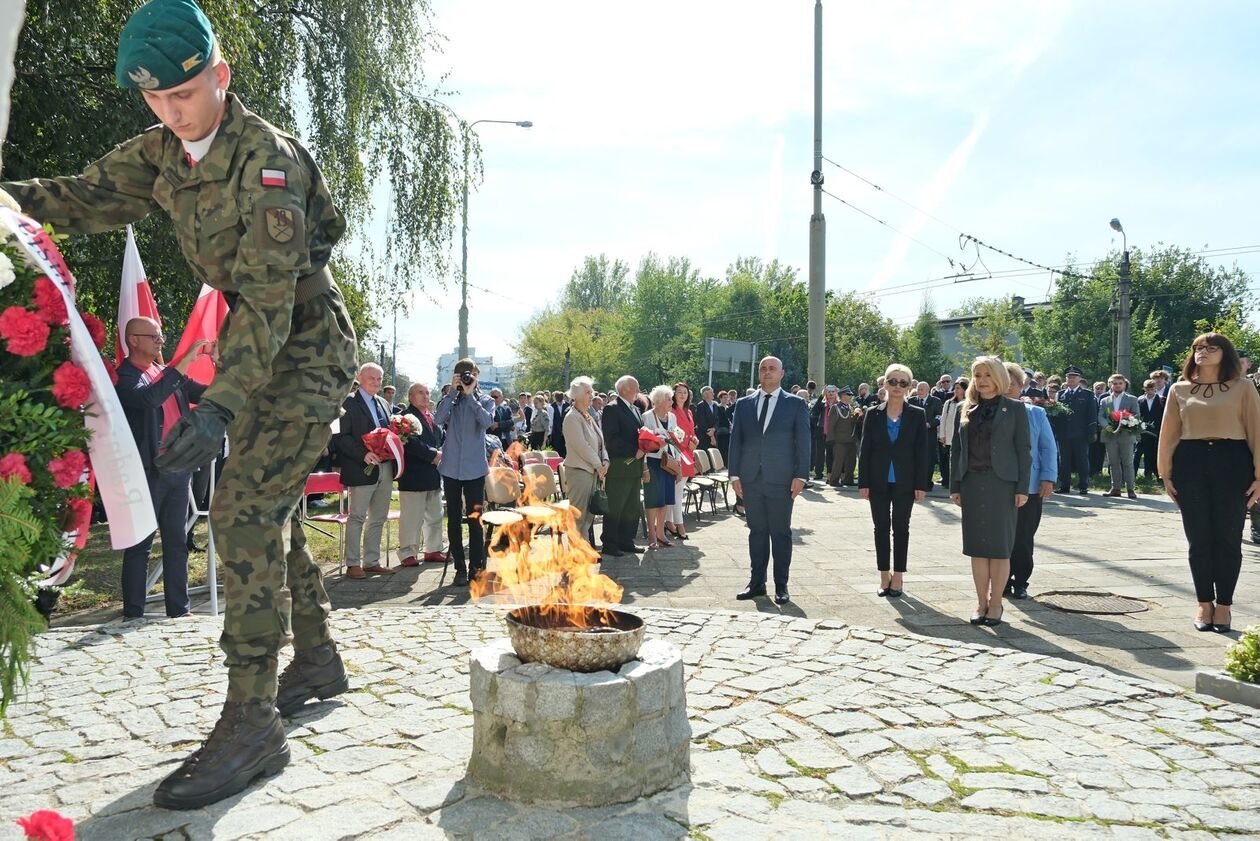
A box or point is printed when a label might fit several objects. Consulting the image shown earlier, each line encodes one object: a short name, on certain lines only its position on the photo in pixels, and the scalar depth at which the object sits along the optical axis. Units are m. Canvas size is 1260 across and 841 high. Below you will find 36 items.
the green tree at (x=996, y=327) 56.34
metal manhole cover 7.29
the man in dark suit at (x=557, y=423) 21.27
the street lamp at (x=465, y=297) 25.81
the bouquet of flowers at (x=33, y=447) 2.47
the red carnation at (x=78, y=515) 2.92
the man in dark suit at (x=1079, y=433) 17.53
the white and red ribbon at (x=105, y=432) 2.88
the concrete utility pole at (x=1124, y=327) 30.73
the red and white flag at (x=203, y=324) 6.19
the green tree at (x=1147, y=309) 44.28
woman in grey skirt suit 6.84
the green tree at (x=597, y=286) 82.44
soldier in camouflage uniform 3.19
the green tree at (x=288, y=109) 8.40
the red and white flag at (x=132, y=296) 6.00
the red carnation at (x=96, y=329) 3.17
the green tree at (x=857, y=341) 61.00
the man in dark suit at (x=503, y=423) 19.16
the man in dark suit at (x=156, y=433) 6.00
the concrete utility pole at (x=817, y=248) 19.80
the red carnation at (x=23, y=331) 2.65
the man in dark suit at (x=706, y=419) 20.70
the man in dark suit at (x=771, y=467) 7.83
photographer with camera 8.88
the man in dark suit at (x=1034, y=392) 16.56
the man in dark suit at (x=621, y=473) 10.49
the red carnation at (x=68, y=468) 2.75
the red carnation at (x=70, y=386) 2.80
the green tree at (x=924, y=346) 64.25
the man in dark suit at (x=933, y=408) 17.75
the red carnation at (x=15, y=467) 2.55
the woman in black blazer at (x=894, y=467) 7.93
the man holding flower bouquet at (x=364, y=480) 9.04
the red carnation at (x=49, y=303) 2.79
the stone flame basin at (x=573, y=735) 3.34
